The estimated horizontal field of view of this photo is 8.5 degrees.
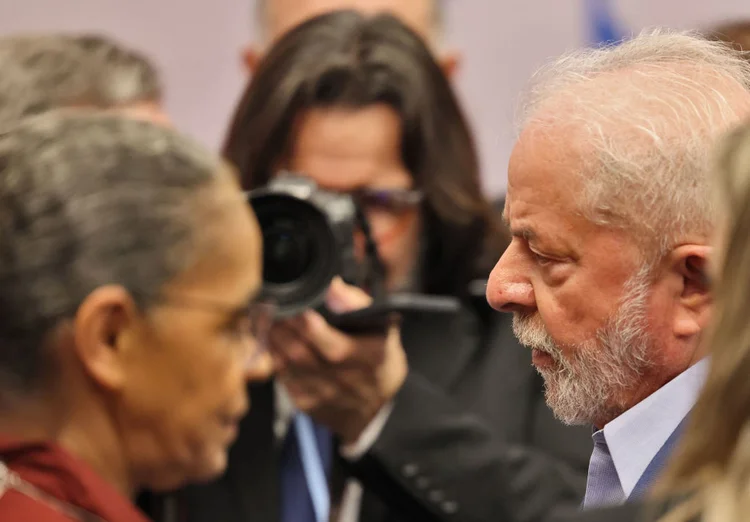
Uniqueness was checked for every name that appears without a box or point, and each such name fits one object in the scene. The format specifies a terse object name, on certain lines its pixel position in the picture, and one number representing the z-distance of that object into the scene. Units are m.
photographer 3.50
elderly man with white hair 3.10
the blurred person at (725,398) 2.81
